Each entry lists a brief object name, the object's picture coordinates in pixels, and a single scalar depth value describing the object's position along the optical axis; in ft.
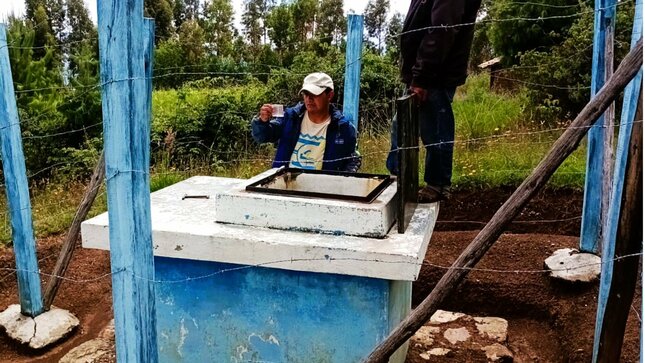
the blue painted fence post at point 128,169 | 5.83
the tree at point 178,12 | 68.91
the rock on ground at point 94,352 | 11.30
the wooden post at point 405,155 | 8.76
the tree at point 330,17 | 49.68
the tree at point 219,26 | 52.54
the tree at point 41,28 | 51.52
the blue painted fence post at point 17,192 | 10.95
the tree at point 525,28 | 31.17
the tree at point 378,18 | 35.16
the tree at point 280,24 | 51.13
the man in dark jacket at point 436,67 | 10.57
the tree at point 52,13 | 58.06
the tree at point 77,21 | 54.19
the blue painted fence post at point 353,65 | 15.72
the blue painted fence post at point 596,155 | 12.17
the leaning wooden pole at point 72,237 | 11.66
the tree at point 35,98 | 26.43
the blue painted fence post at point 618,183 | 8.28
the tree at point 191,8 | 68.95
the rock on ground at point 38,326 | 11.88
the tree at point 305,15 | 52.44
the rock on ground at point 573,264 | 12.83
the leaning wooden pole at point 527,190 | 6.30
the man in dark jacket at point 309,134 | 12.57
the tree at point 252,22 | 54.85
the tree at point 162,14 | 62.27
